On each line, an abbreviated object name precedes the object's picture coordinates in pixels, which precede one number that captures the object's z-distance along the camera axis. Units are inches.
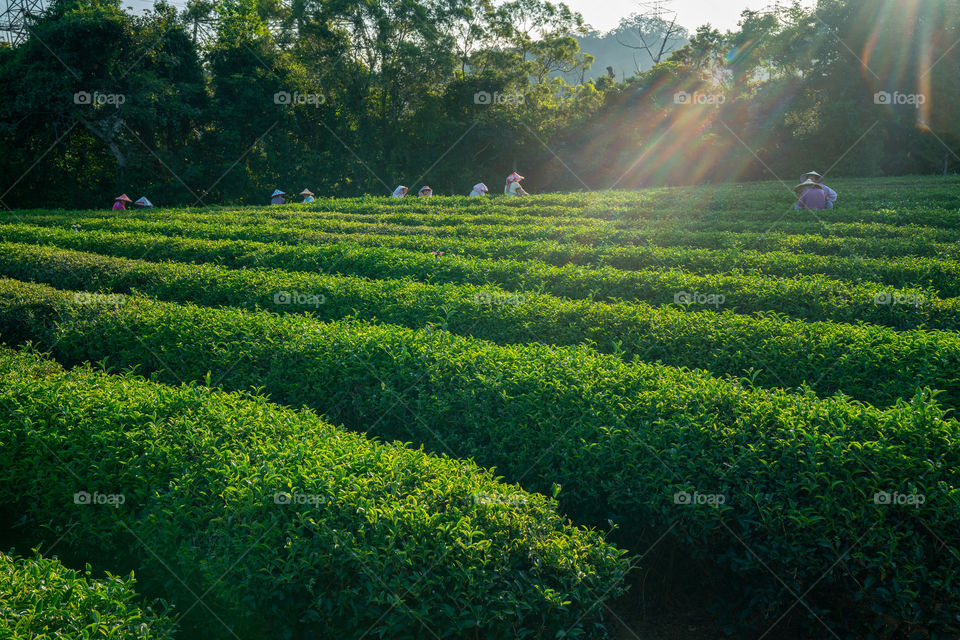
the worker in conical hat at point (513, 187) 1130.0
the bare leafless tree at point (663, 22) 2074.8
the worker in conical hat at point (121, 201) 1122.0
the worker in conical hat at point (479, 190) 1127.9
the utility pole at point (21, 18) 1259.8
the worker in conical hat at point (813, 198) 754.2
